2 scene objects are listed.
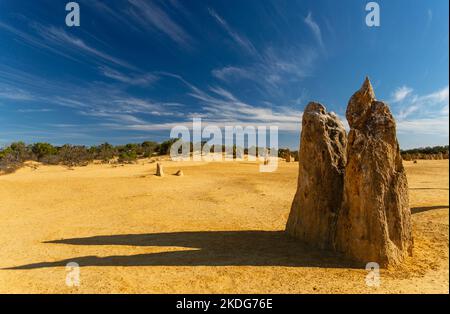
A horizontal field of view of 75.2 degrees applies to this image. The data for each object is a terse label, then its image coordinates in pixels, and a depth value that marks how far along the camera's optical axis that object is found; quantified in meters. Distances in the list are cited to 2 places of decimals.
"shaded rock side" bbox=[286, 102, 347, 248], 7.07
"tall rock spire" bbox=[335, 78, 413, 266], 5.78
